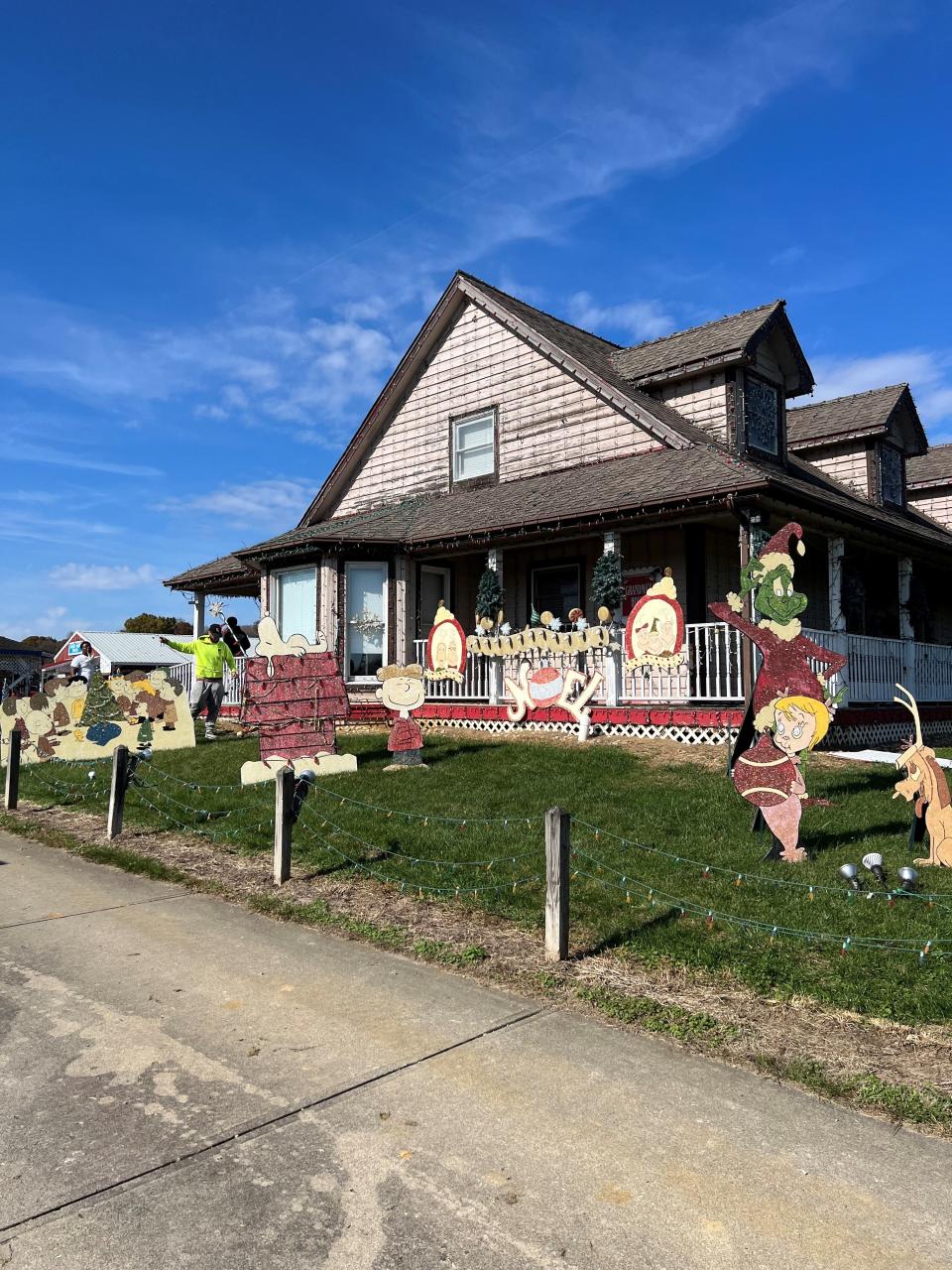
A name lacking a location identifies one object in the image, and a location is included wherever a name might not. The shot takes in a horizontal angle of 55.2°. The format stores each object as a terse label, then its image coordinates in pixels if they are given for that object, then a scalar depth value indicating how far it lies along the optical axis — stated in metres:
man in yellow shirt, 16.36
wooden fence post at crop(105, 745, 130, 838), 9.90
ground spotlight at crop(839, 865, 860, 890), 6.48
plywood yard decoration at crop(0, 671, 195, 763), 14.12
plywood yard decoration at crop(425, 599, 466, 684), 15.11
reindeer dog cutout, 7.10
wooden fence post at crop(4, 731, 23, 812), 12.07
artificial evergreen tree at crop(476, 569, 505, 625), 16.22
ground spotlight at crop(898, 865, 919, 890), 6.21
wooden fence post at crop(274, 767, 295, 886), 7.71
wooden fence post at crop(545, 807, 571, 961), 5.60
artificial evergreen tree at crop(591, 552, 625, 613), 14.49
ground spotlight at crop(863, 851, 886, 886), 6.63
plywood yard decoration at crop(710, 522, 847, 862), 7.34
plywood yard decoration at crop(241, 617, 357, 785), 11.35
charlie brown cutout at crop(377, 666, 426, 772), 12.02
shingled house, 14.57
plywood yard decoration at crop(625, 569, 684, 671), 13.45
